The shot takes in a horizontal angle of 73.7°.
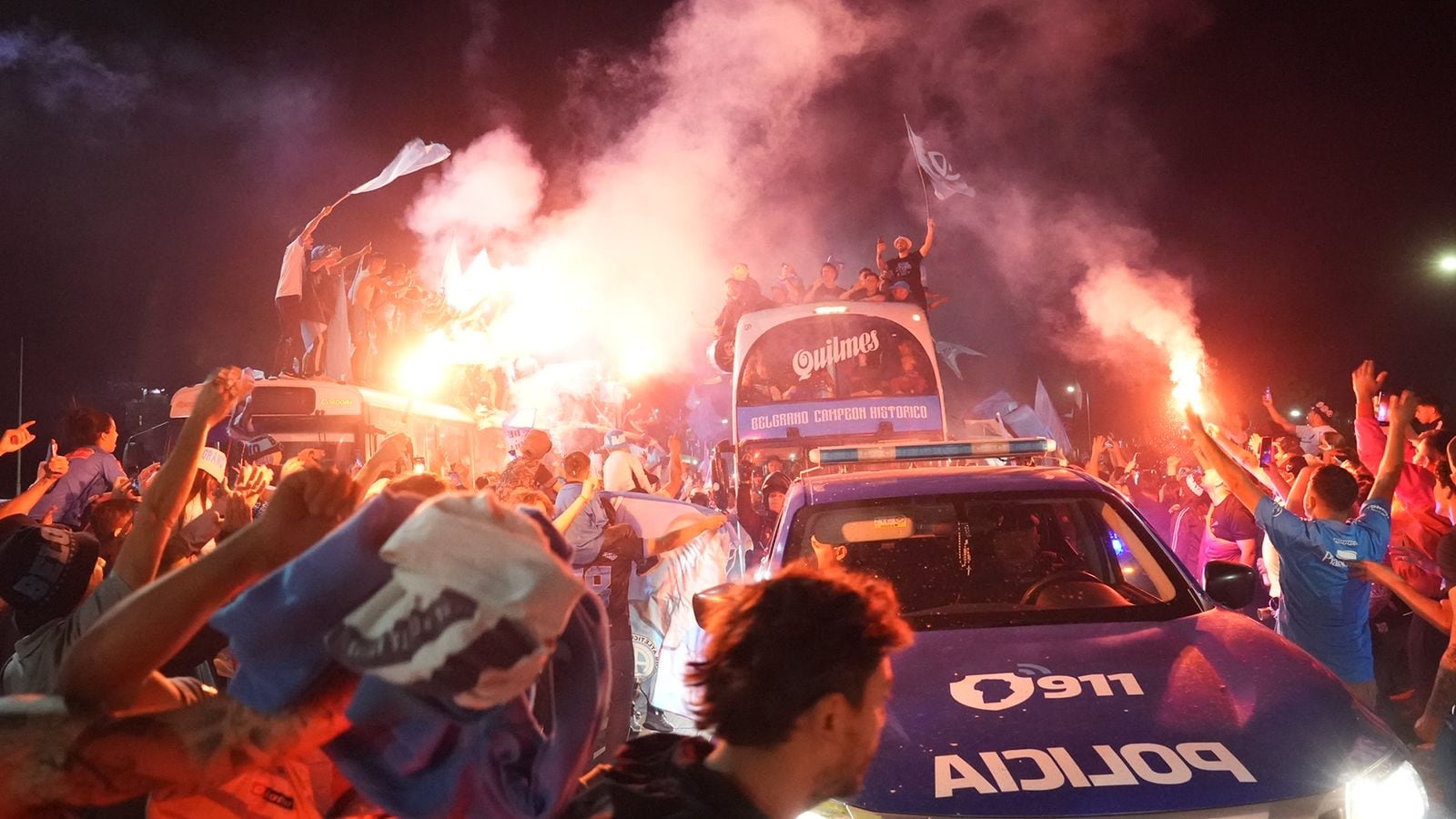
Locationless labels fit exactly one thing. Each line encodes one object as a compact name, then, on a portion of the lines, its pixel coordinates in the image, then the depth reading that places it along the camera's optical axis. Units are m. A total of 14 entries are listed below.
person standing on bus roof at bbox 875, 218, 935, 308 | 13.33
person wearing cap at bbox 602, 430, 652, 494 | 10.01
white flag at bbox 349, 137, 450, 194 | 18.72
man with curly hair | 1.57
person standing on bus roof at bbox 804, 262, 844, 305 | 13.24
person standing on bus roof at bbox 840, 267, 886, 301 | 12.95
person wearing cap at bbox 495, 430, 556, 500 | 7.16
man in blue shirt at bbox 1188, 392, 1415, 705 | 4.51
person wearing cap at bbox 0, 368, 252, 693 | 2.40
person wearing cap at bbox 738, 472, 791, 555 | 8.41
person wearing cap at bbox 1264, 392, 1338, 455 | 8.25
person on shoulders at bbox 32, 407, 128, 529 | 6.87
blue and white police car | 2.62
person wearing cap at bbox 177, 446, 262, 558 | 3.70
